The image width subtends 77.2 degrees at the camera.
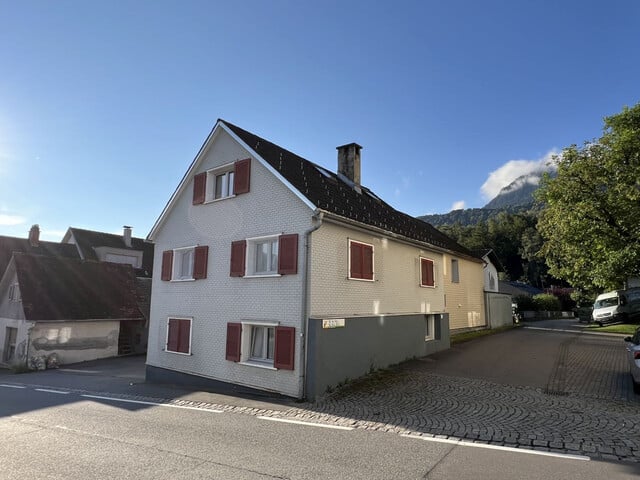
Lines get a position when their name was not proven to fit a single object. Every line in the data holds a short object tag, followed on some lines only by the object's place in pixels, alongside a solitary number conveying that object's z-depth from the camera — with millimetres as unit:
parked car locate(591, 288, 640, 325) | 28311
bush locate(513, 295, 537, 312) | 43875
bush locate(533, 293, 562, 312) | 45812
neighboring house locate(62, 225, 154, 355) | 28844
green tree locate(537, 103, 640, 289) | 21703
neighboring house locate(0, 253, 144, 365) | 23594
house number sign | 11266
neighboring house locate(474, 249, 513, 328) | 27953
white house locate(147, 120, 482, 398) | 11508
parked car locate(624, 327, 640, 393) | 9517
